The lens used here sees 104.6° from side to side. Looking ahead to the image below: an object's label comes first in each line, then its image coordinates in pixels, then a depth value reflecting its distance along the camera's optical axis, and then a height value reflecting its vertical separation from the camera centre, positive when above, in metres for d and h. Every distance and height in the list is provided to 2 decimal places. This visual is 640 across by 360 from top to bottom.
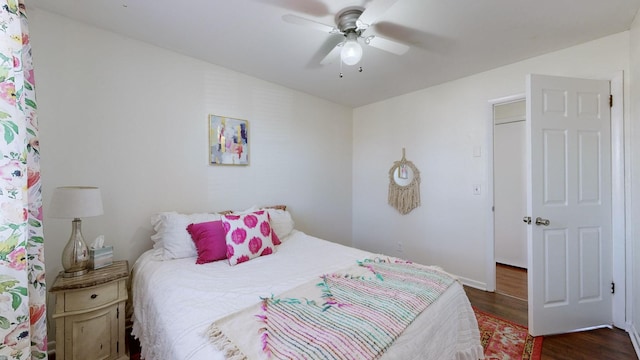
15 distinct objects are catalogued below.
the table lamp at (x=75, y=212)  1.50 -0.19
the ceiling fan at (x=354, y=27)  1.44 +0.97
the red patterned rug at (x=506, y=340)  1.78 -1.27
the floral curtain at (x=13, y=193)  0.81 -0.04
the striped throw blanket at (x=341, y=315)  0.92 -0.62
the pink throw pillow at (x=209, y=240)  1.89 -0.47
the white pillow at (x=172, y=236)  1.94 -0.45
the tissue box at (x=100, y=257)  1.67 -0.53
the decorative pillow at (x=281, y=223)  2.57 -0.45
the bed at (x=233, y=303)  1.04 -0.63
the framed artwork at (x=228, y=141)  2.54 +0.42
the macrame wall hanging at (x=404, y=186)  3.30 -0.09
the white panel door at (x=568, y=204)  2.00 -0.21
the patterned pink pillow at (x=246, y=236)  1.91 -0.46
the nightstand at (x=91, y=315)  1.42 -0.81
